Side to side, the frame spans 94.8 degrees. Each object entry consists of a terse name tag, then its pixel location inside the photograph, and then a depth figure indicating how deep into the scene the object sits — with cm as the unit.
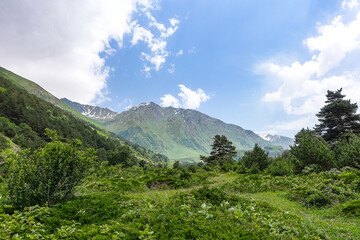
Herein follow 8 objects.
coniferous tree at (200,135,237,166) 5514
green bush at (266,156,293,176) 2345
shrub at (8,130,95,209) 759
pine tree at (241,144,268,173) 3412
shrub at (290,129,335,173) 2335
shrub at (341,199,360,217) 927
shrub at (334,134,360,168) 2072
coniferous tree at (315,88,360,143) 3578
